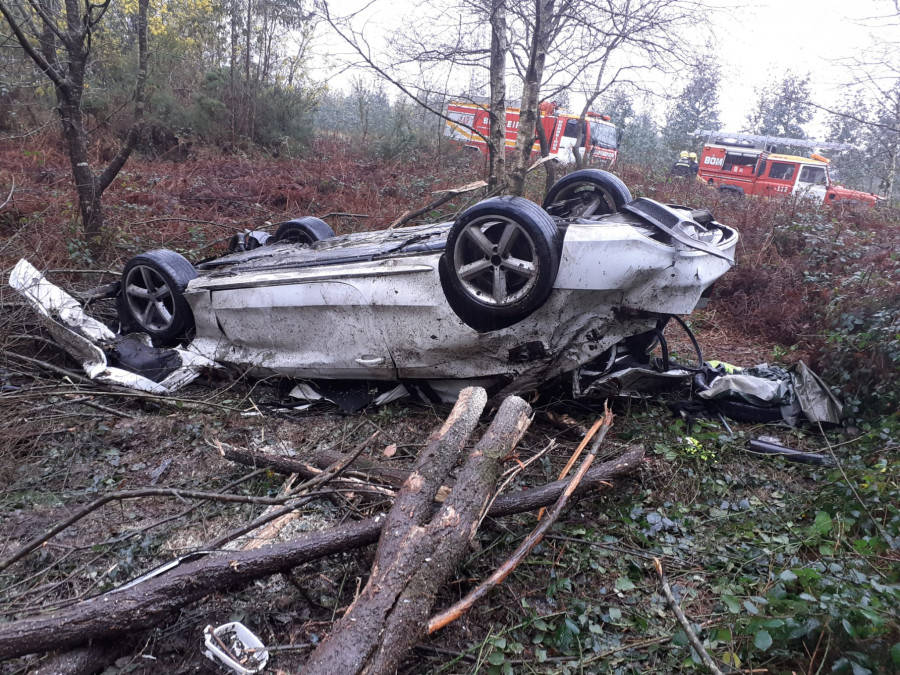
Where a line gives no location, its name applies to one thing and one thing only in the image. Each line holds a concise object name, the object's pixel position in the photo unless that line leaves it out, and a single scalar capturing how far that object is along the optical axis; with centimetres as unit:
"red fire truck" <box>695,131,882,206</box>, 1705
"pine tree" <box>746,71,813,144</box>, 2645
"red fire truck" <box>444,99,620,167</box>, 1728
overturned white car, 315
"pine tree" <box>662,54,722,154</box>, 2523
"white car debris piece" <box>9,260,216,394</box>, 434
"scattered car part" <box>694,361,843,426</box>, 366
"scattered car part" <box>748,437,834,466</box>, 318
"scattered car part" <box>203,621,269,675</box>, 194
